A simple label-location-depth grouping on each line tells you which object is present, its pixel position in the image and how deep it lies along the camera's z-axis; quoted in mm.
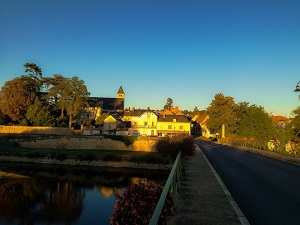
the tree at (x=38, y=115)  47807
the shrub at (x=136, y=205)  5003
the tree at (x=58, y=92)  53730
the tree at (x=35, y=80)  56022
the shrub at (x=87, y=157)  33694
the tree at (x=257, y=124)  51915
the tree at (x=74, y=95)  53873
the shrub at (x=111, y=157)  33193
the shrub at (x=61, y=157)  34244
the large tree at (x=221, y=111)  54303
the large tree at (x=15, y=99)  47910
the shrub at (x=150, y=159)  31689
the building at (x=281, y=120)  97774
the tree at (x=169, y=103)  115789
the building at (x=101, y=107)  69777
